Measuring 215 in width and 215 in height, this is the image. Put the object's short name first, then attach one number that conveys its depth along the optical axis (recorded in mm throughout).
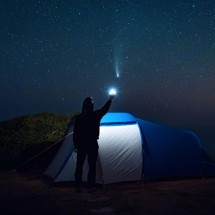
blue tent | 6823
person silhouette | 6088
